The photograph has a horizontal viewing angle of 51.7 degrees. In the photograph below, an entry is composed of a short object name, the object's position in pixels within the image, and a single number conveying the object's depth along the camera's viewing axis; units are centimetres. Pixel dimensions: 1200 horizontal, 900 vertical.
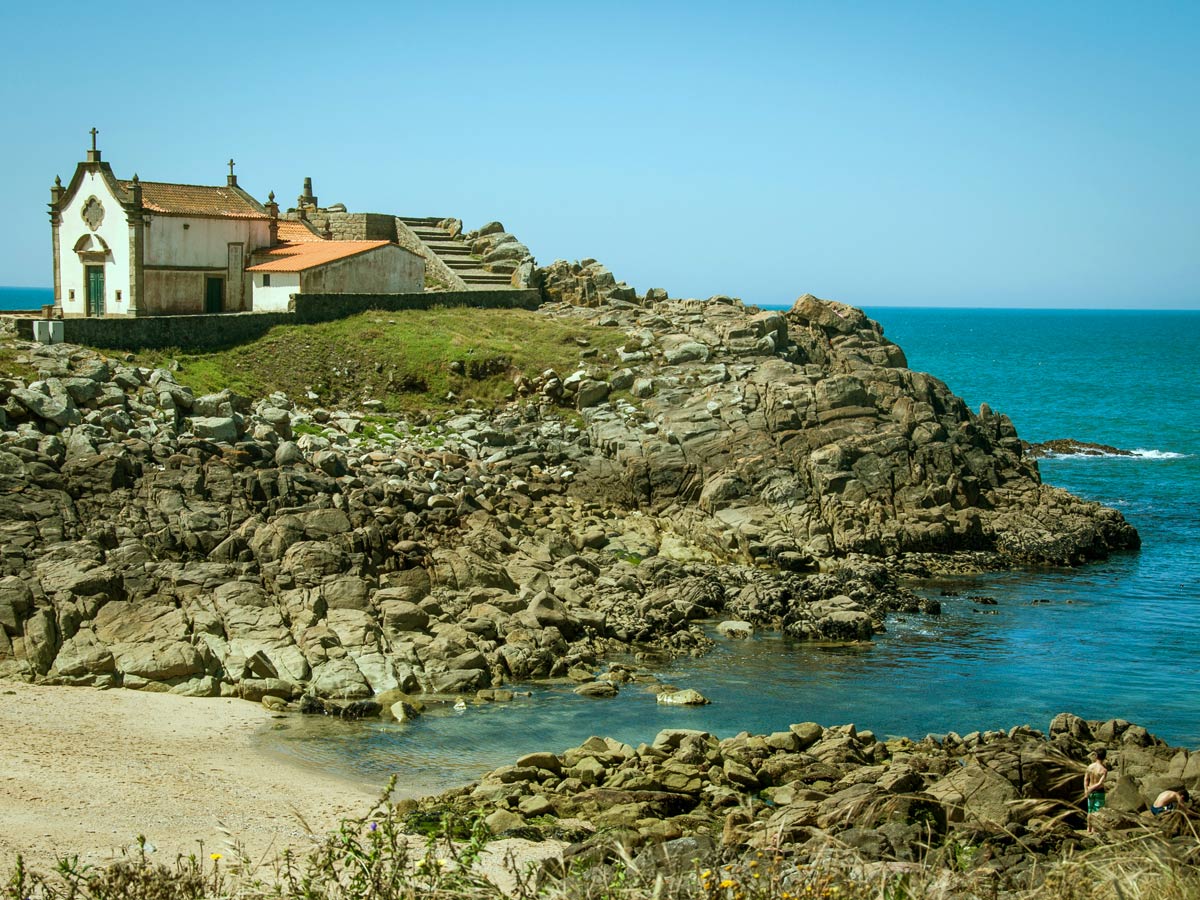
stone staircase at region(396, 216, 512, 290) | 6206
